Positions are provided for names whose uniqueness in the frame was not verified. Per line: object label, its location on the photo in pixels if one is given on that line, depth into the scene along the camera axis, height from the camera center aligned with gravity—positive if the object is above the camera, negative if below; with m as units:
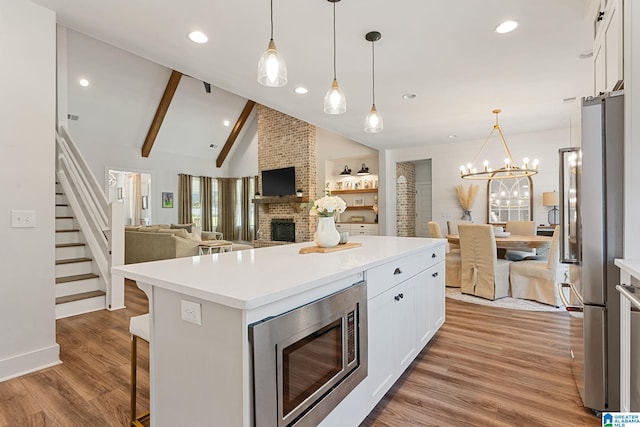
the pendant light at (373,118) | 2.80 +0.82
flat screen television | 8.60 +0.87
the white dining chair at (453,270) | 4.75 -0.86
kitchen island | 1.07 -0.42
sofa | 5.30 -0.52
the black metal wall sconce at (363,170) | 8.76 +1.15
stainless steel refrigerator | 1.72 -0.16
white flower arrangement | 2.15 +0.05
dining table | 4.07 -0.41
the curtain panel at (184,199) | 10.09 +0.48
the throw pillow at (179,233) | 5.57 -0.33
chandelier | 4.48 +0.65
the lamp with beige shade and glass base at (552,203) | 5.80 +0.14
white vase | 2.21 -0.14
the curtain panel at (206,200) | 10.71 +0.46
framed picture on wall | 9.69 +0.44
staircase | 3.59 -0.71
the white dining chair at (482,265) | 4.09 -0.70
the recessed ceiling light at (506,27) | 2.66 +1.55
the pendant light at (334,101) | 2.37 +0.83
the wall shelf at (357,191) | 8.73 +0.60
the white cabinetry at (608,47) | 1.71 +0.98
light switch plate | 2.29 -0.02
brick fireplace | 8.39 +1.54
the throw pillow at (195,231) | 6.06 -0.41
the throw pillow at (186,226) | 8.02 -0.31
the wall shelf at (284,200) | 8.43 +0.35
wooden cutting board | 2.14 -0.25
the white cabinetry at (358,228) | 8.54 -0.42
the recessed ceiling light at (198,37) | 2.79 +1.57
